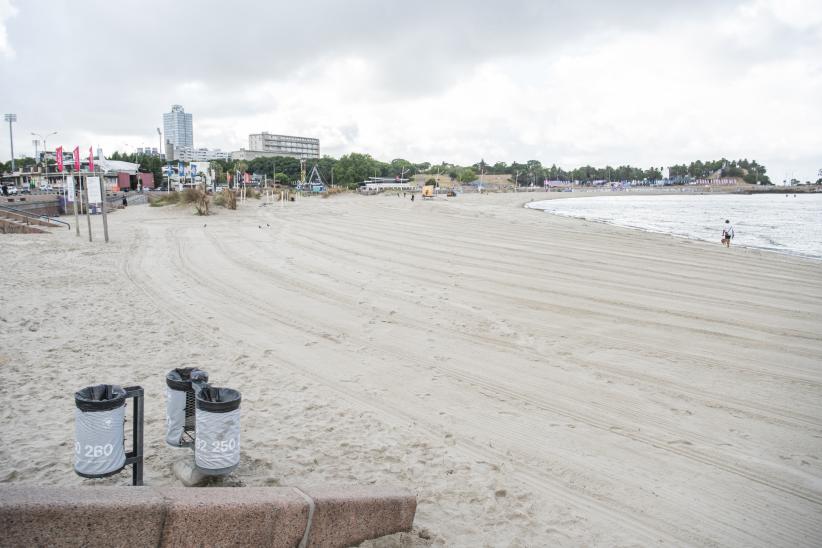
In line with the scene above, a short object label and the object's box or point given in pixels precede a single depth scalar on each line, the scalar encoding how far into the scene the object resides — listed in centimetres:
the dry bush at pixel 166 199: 3575
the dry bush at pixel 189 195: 2940
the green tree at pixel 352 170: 14688
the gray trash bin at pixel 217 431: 308
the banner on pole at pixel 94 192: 1777
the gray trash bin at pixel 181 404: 348
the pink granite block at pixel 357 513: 275
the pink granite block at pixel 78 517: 208
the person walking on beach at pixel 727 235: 1939
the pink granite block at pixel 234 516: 233
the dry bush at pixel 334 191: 6525
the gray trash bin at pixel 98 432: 287
